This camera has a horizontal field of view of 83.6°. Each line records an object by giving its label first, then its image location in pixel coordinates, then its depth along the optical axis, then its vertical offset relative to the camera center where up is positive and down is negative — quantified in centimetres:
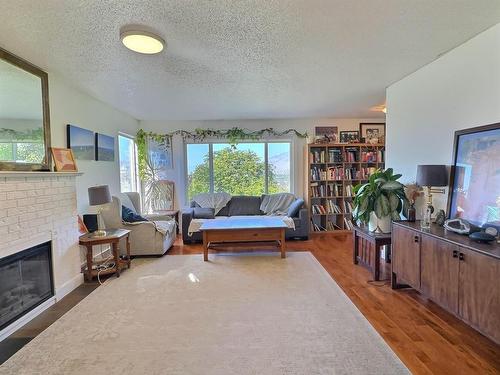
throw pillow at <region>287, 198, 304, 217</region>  513 -60
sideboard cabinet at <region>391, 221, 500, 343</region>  185 -78
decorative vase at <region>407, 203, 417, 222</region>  310 -44
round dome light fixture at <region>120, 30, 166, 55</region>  215 +110
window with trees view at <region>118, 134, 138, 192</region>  523 +30
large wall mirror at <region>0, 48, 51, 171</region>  245 +61
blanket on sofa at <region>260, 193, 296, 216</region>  558 -55
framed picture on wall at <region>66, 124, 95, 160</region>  343 +49
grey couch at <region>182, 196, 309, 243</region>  499 -74
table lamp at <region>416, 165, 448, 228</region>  273 -4
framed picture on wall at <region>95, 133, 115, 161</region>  415 +49
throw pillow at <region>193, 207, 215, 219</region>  512 -67
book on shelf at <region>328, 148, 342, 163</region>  579 +40
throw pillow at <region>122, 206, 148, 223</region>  424 -59
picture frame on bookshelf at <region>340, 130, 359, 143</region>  607 +87
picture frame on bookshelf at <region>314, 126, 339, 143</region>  607 +96
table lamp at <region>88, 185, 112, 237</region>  338 -22
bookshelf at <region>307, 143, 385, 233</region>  578 +0
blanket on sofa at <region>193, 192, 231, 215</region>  562 -47
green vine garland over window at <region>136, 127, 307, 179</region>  587 +88
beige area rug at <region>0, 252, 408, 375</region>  183 -122
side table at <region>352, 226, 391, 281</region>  323 -91
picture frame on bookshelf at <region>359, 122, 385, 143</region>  607 +99
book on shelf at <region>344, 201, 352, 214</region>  580 -67
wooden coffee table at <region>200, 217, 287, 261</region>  400 -82
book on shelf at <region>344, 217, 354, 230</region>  581 -100
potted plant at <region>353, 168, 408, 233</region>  325 -32
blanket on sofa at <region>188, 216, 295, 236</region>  471 -81
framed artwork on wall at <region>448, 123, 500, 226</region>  227 -2
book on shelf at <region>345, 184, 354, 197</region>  579 -33
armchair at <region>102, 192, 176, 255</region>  413 -89
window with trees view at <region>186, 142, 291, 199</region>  608 +21
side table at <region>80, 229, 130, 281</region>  327 -77
